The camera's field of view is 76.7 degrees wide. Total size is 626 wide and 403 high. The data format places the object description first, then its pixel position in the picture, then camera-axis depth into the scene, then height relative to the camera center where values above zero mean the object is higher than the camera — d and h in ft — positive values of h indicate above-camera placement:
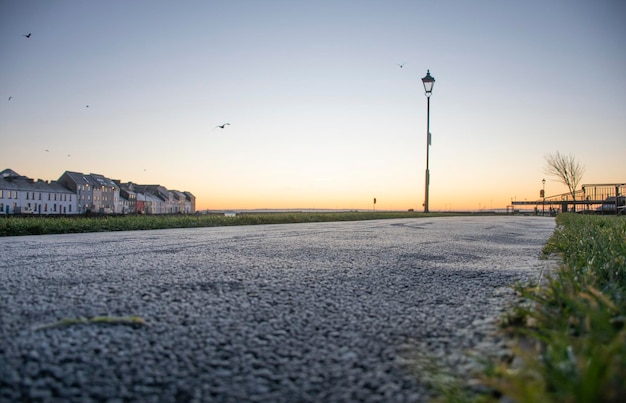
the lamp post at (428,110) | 63.68 +17.16
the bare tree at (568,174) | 117.80 +11.07
